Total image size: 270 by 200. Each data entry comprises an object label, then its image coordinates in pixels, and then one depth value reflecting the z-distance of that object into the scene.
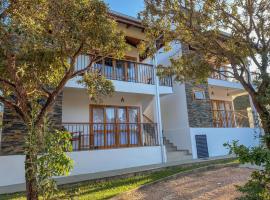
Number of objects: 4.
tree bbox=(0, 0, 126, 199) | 4.09
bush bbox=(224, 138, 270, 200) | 3.44
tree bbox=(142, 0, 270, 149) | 5.60
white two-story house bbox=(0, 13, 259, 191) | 8.46
